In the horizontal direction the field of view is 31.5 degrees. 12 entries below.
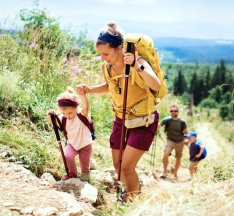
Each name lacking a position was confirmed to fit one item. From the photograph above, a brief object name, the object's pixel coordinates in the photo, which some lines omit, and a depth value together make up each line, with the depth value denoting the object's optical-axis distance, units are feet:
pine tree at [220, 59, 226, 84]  431.35
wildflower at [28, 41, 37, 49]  27.07
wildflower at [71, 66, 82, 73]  28.48
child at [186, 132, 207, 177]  28.78
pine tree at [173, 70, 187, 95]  479.00
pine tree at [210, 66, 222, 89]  429.38
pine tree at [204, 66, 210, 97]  438.03
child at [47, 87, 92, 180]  15.92
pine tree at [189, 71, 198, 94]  432.25
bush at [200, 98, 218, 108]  399.59
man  29.58
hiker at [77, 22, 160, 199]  12.26
